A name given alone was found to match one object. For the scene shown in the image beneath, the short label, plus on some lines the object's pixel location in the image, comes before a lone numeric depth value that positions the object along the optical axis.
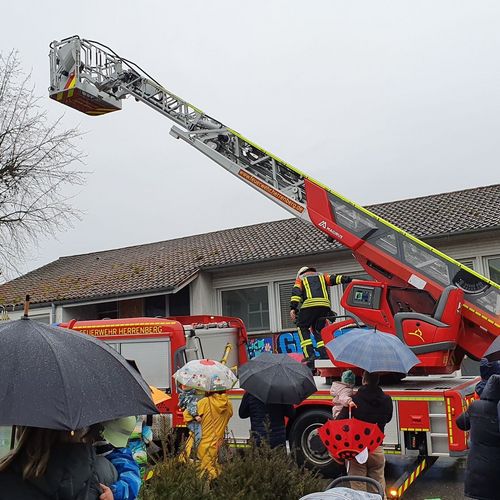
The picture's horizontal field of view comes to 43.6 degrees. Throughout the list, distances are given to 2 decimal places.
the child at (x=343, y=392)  5.80
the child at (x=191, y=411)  6.45
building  16.84
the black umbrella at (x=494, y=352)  5.02
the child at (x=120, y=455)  2.81
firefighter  9.45
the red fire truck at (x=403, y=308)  7.30
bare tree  21.41
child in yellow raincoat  6.22
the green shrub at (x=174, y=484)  4.08
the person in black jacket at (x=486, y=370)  5.08
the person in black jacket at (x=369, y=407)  5.53
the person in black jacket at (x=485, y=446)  4.49
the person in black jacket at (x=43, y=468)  2.35
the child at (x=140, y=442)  4.25
